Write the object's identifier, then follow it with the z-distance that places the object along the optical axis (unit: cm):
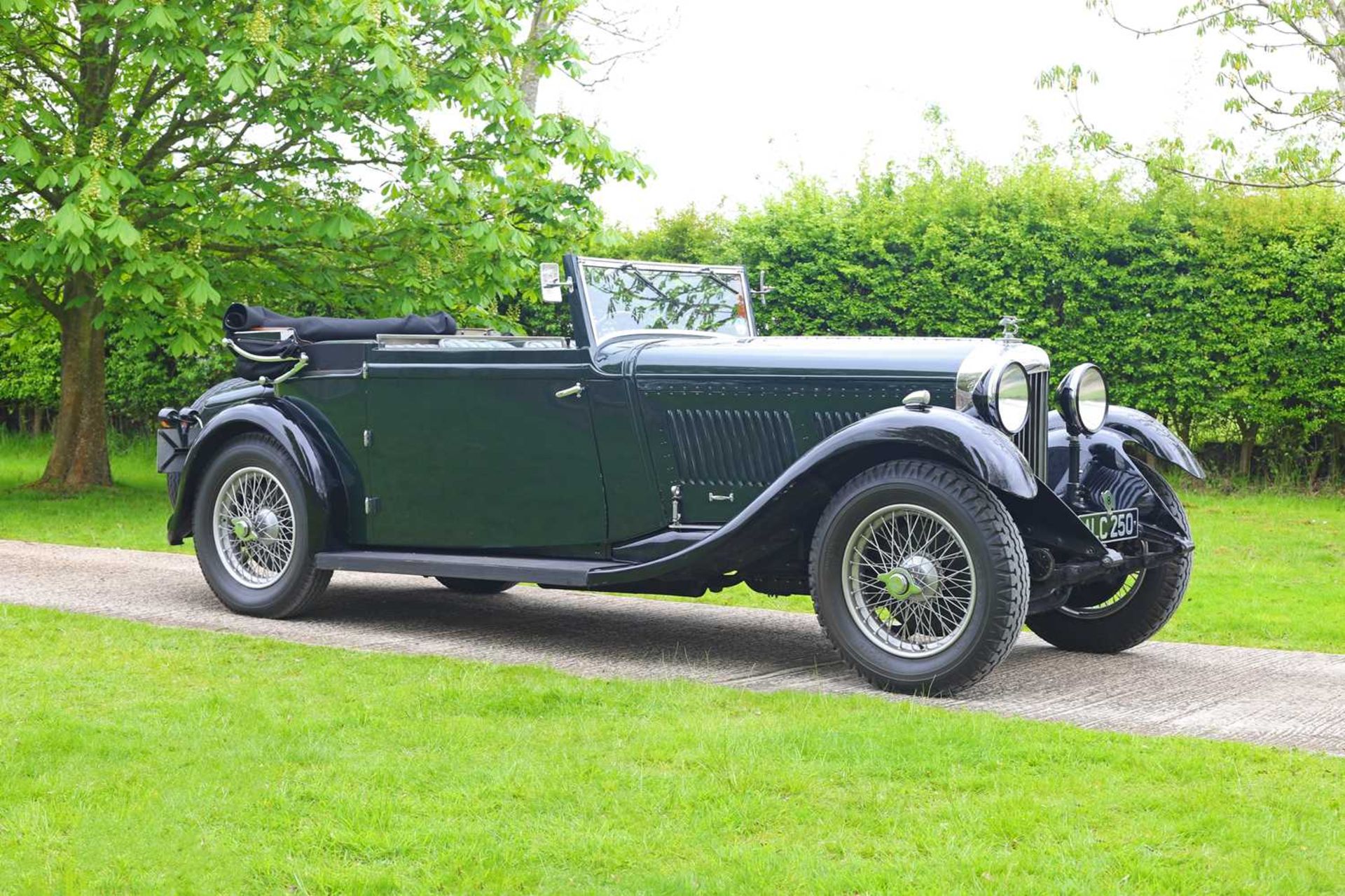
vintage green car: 559
